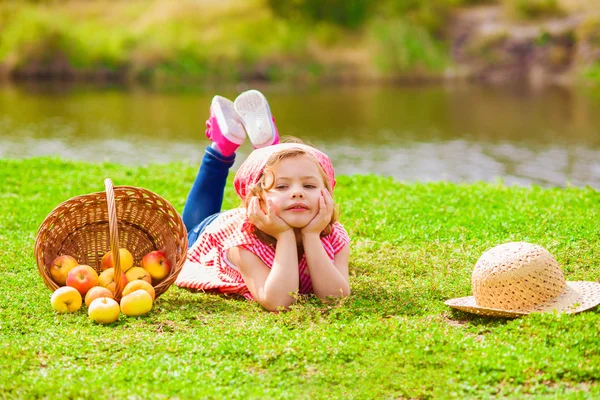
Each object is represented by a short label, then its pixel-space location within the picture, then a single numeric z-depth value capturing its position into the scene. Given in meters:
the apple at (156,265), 6.02
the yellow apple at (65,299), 5.55
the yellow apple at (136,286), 5.61
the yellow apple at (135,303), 5.47
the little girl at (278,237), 5.66
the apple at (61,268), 5.89
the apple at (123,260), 6.13
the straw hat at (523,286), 5.18
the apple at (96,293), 5.59
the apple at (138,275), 5.91
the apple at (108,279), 5.80
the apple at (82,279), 5.76
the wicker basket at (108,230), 6.03
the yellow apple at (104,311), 5.34
